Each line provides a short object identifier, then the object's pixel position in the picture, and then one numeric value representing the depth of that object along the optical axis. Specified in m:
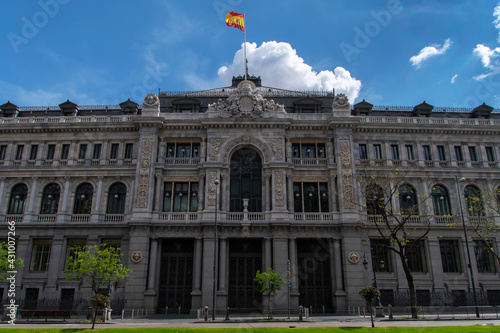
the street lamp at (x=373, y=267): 33.61
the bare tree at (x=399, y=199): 36.94
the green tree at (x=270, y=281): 30.56
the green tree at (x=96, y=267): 29.09
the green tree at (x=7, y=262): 32.52
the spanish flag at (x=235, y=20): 41.75
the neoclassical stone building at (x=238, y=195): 35.56
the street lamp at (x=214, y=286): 28.33
